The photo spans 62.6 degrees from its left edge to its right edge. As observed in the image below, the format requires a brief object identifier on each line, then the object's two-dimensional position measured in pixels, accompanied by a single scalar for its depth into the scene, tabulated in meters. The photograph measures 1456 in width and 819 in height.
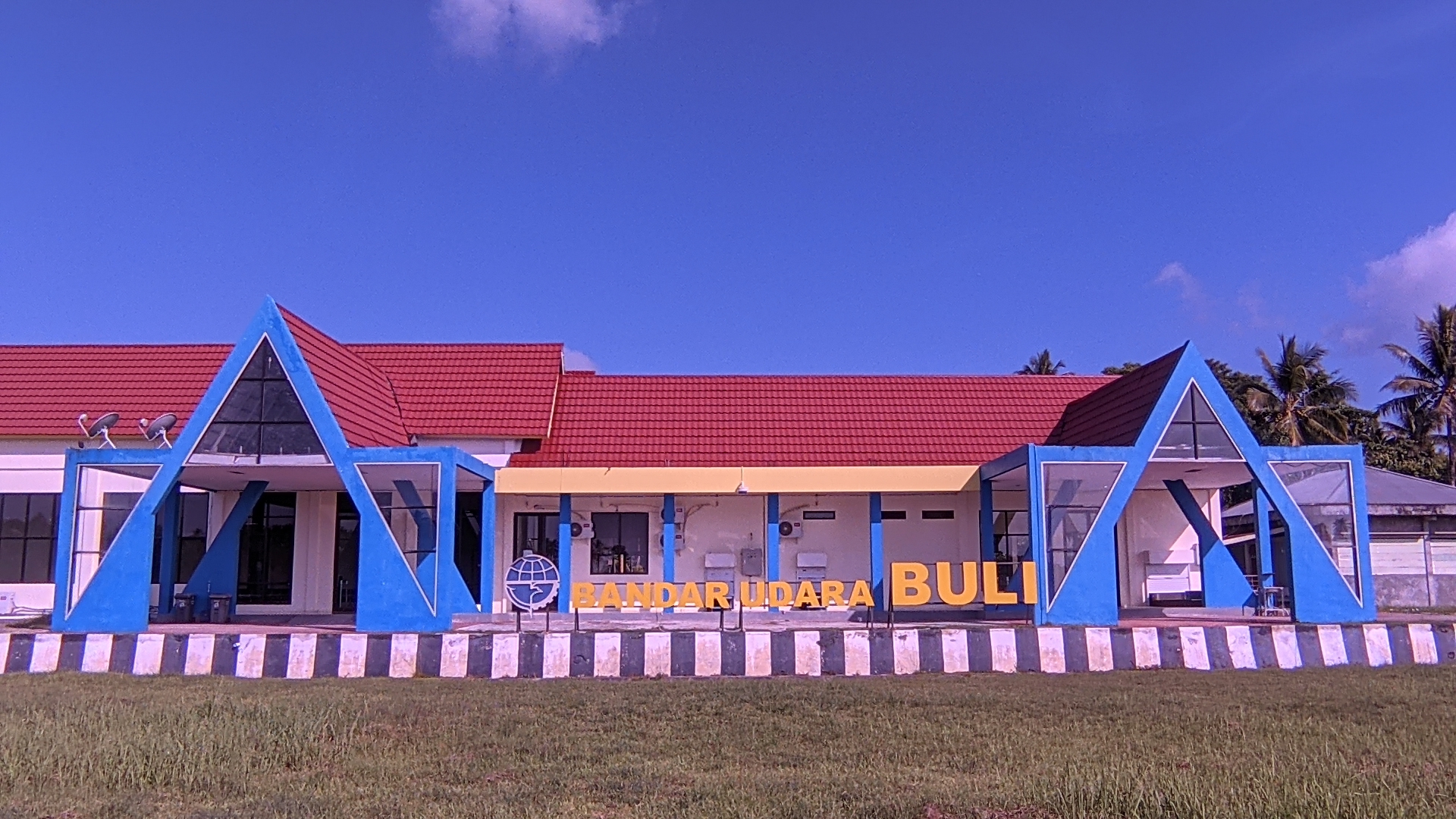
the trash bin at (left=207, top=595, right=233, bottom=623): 22.94
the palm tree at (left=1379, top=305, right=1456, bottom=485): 44.06
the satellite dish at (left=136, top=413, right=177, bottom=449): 21.61
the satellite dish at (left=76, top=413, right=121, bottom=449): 21.62
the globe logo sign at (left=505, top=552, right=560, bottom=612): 20.16
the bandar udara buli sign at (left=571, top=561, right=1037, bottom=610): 20.83
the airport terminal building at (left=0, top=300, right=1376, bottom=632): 20.38
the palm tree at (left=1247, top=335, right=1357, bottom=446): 45.44
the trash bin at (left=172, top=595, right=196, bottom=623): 22.92
